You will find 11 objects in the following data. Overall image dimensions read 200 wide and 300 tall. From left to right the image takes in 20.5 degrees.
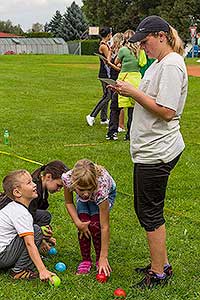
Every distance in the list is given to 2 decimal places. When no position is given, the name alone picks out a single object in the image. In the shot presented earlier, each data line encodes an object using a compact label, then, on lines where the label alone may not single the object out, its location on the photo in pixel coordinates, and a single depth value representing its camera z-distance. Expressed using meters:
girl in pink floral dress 4.00
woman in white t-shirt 3.57
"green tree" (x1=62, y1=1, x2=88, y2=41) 69.25
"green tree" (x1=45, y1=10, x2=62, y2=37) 72.00
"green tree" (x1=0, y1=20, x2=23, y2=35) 101.19
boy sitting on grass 4.05
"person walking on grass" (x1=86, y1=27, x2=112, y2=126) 10.16
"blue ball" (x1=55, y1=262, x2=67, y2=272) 4.27
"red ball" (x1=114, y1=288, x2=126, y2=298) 3.83
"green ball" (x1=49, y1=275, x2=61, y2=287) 3.97
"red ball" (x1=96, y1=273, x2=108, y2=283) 4.08
